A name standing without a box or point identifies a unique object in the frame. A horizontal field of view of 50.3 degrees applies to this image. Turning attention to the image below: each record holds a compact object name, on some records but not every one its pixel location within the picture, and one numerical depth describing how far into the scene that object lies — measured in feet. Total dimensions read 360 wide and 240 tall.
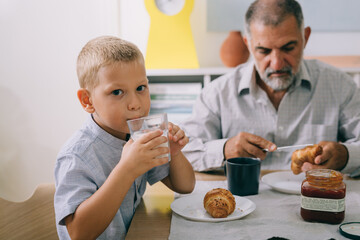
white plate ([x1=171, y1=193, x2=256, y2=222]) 3.14
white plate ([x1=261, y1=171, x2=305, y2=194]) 3.81
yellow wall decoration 8.22
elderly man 5.46
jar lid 2.78
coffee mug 3.75
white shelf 7.95
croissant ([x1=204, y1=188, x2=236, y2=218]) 3.14
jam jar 3.01
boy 3.03
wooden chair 3.79
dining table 2.91
